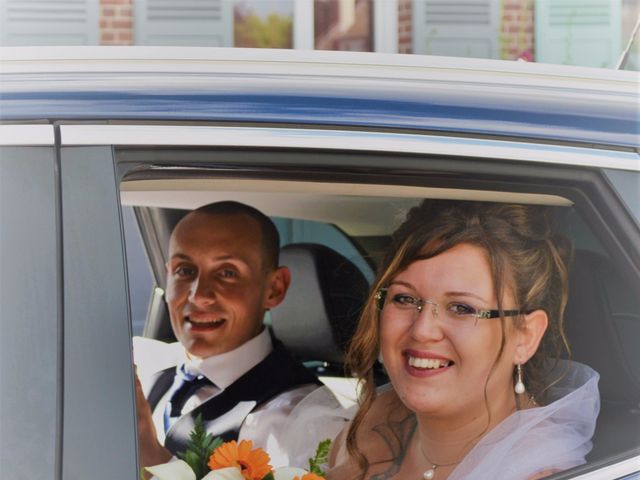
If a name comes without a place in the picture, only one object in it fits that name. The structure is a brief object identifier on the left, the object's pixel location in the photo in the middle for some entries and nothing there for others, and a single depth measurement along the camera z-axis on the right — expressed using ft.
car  4.47
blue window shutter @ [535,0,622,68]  24.88
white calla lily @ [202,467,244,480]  5.57
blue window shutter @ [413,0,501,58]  24.94
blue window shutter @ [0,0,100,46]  23.56
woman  6.03
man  8.18
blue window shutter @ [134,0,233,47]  24.40
